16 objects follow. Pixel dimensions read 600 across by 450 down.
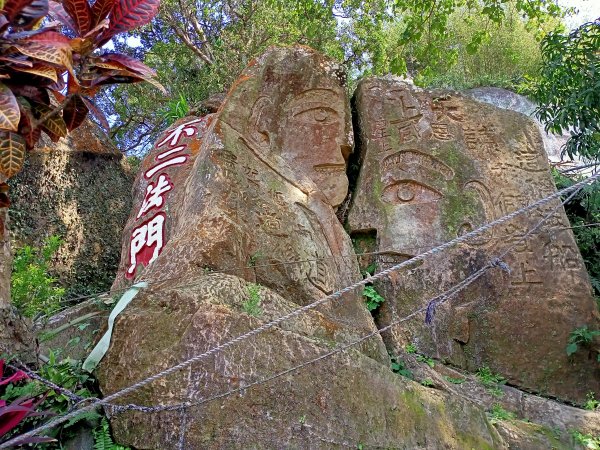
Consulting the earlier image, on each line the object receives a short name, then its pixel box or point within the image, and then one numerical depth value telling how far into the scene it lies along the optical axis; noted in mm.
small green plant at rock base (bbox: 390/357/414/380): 4457
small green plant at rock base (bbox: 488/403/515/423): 4055
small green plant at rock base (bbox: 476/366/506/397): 4824
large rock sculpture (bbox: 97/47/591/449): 2738
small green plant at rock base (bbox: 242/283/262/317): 3064
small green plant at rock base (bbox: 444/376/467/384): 4844
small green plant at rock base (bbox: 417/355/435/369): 5009
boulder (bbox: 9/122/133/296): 7070
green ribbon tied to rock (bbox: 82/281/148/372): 2906
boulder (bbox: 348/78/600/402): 5188
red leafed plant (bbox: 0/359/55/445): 2242
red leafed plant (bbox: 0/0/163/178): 1914
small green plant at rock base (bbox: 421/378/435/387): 4138
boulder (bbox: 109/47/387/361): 3857
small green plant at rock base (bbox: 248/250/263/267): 4090
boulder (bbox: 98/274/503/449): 2643
